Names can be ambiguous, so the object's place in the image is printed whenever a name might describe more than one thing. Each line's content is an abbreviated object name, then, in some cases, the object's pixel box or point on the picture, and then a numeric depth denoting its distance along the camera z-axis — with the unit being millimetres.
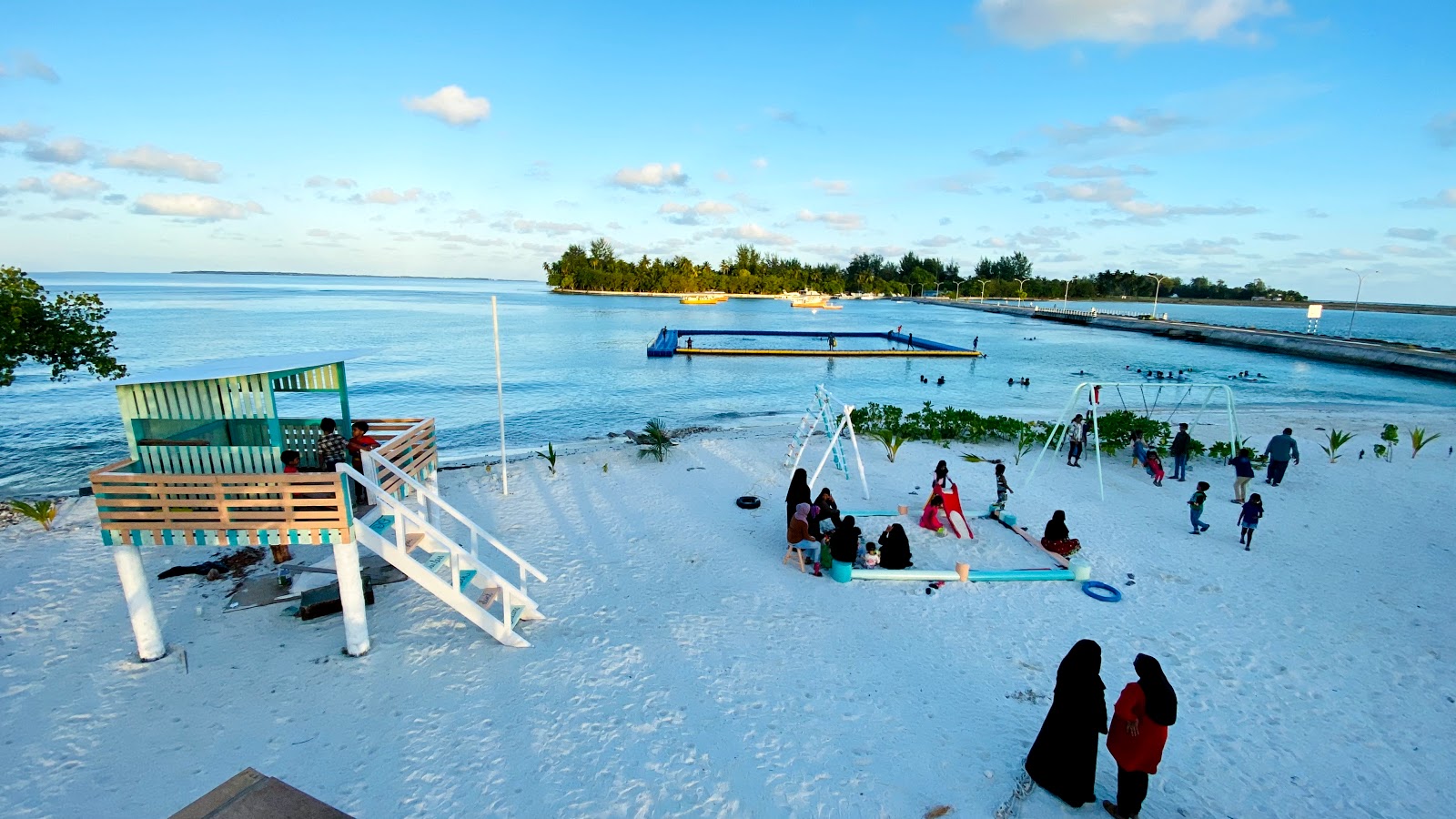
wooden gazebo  7176
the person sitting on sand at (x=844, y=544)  9820
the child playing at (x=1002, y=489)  12500
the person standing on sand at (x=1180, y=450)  15328
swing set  14211
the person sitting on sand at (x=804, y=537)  10375
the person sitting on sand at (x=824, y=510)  10815
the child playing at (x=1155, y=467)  15281
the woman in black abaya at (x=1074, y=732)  5301
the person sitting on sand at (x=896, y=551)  10008
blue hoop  9330
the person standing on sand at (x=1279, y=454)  14805
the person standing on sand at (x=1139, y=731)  5082
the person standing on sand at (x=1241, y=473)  13387
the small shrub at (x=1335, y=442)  17484
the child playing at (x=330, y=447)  8703
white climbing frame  13531
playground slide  11625
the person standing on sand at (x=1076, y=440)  16844
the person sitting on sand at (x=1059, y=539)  10648
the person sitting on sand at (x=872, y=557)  10078
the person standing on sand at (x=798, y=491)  10969
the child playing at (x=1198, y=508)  11781
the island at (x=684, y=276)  187000
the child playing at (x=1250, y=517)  11148
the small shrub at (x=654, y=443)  17328
